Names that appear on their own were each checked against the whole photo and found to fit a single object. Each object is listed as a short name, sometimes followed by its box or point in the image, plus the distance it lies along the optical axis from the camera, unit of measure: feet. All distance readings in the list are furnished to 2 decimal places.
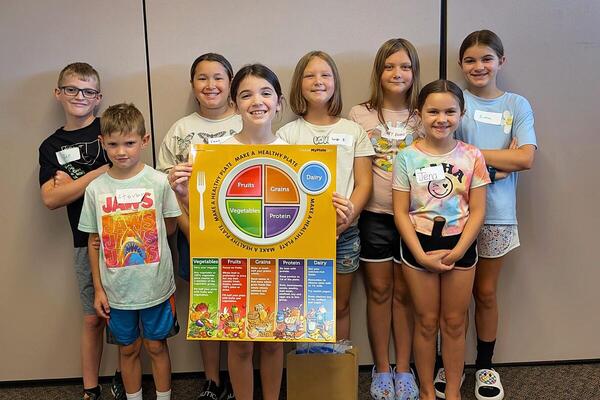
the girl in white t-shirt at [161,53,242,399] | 7.58
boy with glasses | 7.66
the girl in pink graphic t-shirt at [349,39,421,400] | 7.68
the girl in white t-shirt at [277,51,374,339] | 7.37
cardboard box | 7.22
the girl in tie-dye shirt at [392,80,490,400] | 6.90
